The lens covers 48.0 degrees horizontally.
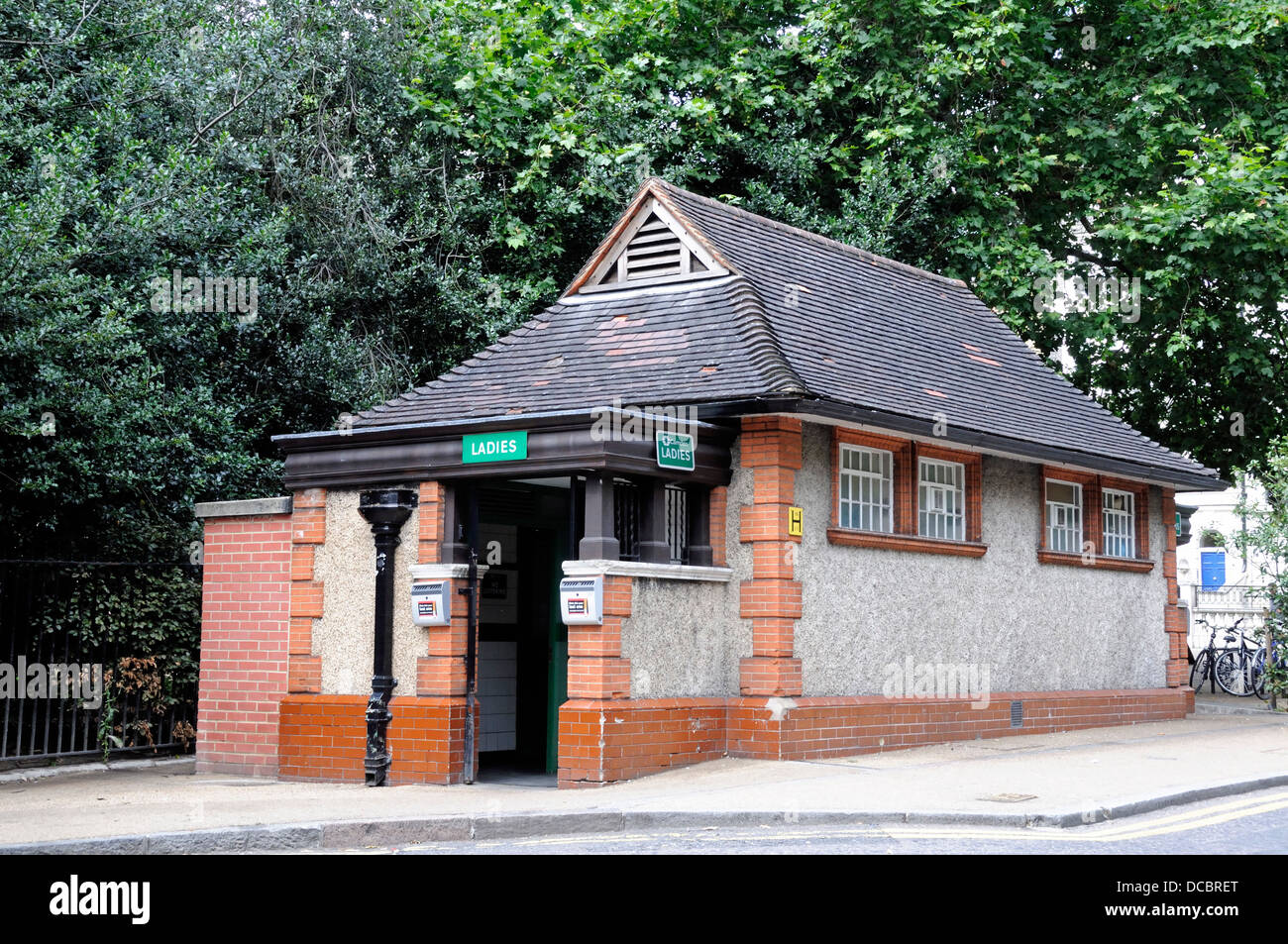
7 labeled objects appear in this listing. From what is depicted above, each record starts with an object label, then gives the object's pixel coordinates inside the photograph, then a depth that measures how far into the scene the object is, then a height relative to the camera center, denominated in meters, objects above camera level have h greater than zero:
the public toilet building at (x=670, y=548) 13.00 +0.67
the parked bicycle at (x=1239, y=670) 24.34 -0.88
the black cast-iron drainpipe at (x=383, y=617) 13.24 -0.04
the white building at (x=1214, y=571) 30.72 +1.27
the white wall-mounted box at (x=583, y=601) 12.34 +0.11
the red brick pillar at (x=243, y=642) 14.48 -0.30
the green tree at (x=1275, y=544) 21.05 +1.08
